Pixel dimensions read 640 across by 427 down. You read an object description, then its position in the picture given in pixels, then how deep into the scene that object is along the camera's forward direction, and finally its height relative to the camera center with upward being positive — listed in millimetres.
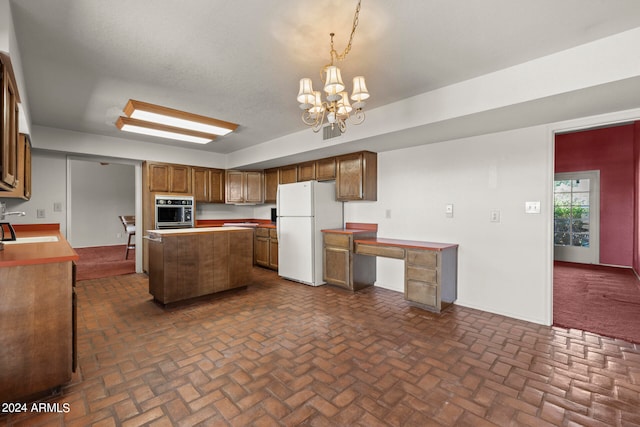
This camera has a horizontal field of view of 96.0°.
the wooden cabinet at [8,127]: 1726 +551
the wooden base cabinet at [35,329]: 1707 -738
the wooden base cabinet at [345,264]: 4047 -763
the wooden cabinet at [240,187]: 5977 +497
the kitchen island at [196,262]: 3389 -650
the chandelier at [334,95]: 1876 +826
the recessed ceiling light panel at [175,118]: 3002 +1058
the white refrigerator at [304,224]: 4328 -201
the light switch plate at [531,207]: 2992 +49
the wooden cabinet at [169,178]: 4988 +598
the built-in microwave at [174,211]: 4949 -5
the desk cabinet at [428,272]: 3234 -700
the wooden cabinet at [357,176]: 4215 +525
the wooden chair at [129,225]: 6813 -352
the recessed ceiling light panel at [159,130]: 3503 +1051
